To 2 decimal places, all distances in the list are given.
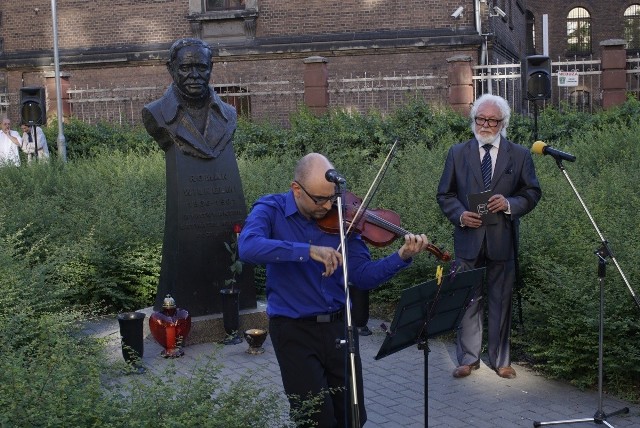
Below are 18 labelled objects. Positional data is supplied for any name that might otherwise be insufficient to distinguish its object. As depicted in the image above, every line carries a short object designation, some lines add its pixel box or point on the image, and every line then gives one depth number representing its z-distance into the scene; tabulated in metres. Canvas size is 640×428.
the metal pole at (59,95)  22.12
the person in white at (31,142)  20.86
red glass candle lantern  8.42
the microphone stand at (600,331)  6.37
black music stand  4.98
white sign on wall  19.20
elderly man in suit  7.54
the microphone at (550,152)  6.64
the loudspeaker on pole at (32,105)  21.02
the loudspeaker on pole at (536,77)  15.73
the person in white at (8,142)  19.59
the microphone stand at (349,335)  4.27
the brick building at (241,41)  24.02
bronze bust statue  8.86
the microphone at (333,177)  4.50
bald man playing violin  4.89
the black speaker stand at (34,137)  20.91
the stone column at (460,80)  21.14
